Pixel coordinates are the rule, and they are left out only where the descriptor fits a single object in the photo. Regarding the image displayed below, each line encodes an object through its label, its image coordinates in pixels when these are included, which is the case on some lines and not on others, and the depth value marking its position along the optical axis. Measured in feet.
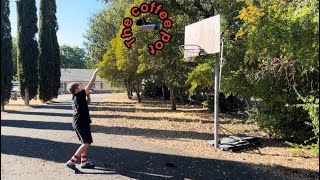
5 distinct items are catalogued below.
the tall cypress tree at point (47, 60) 64.13
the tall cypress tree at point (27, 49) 56.77
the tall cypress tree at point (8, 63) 43.41
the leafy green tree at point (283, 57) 12.16
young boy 14.11
